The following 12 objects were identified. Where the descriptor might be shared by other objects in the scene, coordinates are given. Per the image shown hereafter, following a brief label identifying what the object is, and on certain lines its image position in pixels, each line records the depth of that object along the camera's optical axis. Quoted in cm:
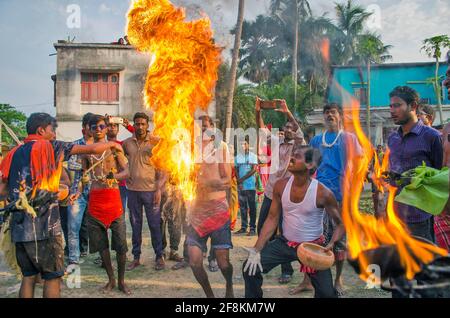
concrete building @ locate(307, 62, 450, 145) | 2191
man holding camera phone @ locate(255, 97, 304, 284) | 533
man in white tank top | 373
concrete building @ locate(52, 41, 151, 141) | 2156
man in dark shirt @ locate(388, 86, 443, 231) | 388
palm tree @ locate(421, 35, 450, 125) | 1475
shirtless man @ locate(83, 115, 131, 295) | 488
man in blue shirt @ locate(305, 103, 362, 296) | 484
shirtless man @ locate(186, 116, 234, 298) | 426
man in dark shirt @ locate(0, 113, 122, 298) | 370
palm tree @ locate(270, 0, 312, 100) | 3125
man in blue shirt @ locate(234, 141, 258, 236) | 839
